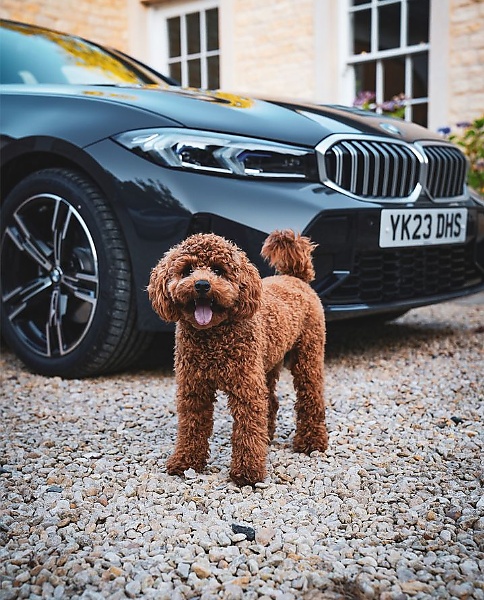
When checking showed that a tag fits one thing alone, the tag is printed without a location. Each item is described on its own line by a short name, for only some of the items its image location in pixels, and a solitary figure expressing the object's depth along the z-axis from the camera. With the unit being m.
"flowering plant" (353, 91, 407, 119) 6.91
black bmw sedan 2.99
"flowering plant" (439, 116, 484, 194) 6.03
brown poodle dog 1.98
